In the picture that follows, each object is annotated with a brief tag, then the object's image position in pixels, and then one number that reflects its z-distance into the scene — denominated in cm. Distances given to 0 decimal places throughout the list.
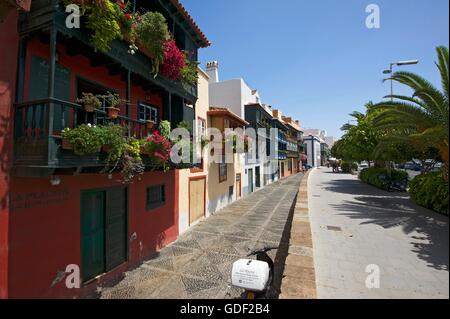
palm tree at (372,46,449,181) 796
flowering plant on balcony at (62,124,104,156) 430
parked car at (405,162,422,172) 4691
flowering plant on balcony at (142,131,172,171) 614
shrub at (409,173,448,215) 924
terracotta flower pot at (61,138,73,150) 425
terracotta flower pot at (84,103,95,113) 467
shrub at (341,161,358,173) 4841
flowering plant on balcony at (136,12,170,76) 624
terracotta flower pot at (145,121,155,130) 654
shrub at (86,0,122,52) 476
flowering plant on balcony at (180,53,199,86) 853
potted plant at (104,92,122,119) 518
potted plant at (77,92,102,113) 467
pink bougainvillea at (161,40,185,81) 729
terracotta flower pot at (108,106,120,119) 518
